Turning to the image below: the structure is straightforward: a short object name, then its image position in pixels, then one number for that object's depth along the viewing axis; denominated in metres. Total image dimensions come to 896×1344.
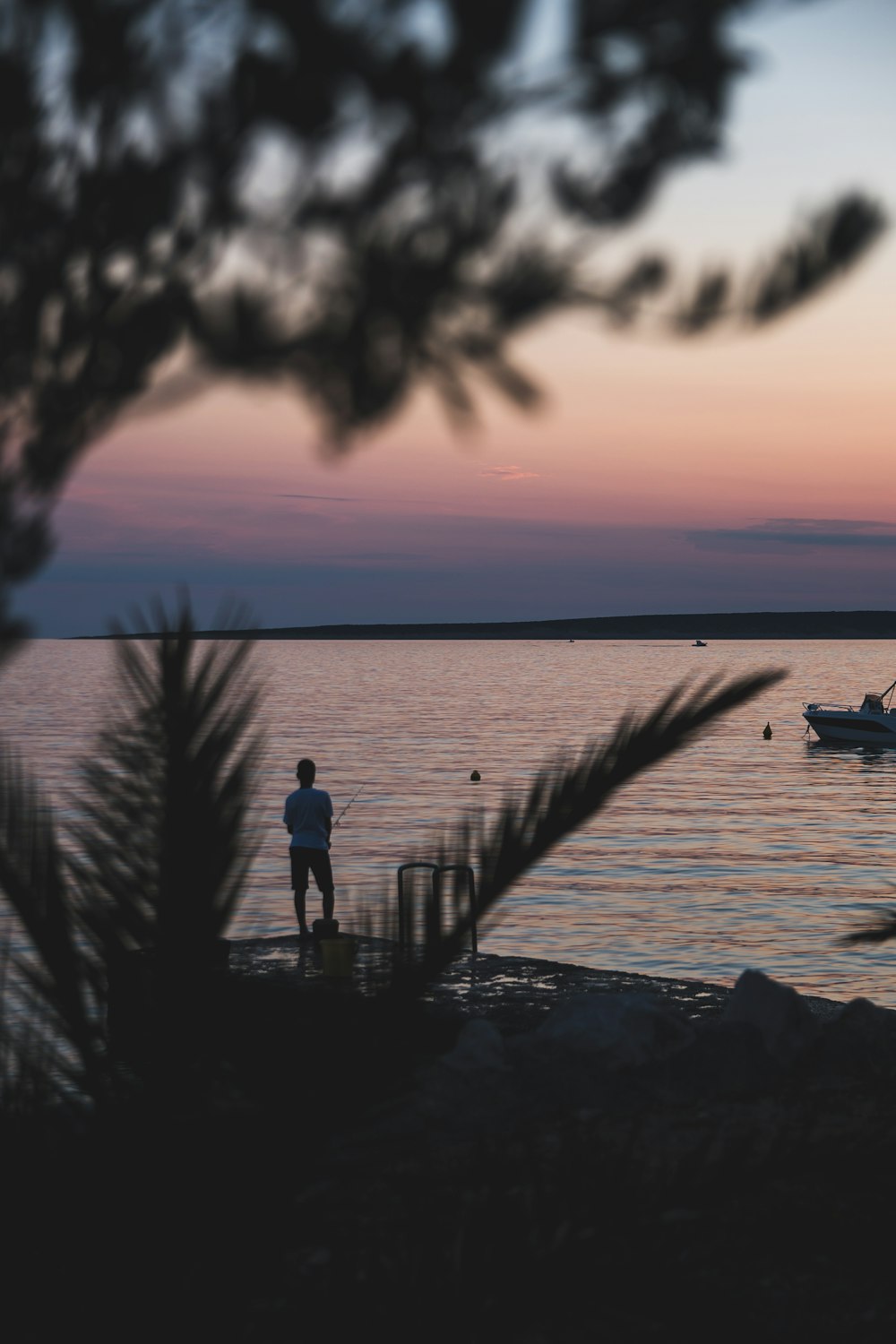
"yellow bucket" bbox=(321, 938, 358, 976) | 9.43
